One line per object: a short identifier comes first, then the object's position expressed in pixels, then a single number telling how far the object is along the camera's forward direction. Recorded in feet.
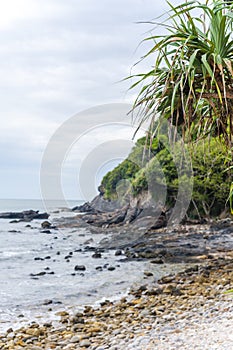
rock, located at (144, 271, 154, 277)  40.81
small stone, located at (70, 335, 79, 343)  21.35
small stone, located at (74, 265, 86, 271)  49.04
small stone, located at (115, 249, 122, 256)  59.86
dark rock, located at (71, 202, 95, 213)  167.86
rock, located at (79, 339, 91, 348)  20.38
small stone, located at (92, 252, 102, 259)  58.82
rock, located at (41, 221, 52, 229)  126.54
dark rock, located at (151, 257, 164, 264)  48.99
